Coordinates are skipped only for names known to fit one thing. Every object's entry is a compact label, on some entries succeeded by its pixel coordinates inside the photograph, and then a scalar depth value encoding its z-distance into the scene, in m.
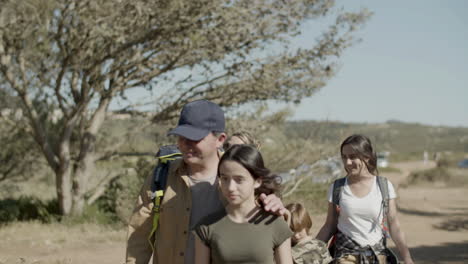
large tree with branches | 10.41
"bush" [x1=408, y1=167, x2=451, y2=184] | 27.64
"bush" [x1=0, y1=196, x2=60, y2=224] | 13.02
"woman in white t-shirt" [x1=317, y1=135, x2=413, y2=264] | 3.85
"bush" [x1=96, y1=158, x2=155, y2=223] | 13.19
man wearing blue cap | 2.81
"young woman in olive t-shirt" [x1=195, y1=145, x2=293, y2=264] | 2.61
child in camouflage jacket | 3.51
